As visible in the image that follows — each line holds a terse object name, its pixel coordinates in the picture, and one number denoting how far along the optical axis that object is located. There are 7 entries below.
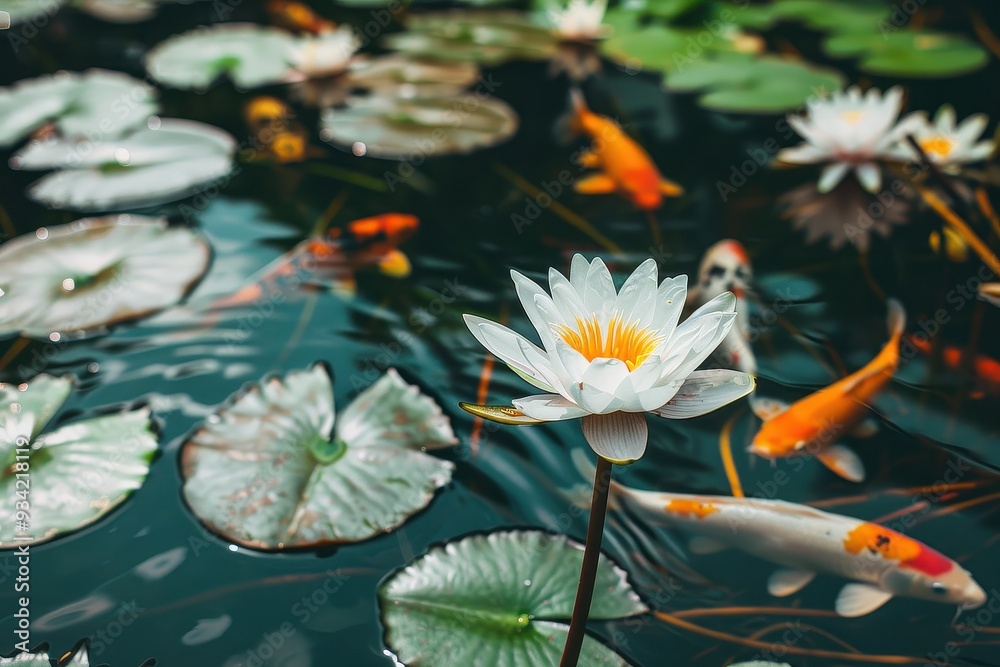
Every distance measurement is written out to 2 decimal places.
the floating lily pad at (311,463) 1.29
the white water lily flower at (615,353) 0.88
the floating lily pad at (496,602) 1.10
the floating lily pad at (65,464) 1.30
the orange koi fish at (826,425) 1.47
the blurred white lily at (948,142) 2.18
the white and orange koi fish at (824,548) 1.21
